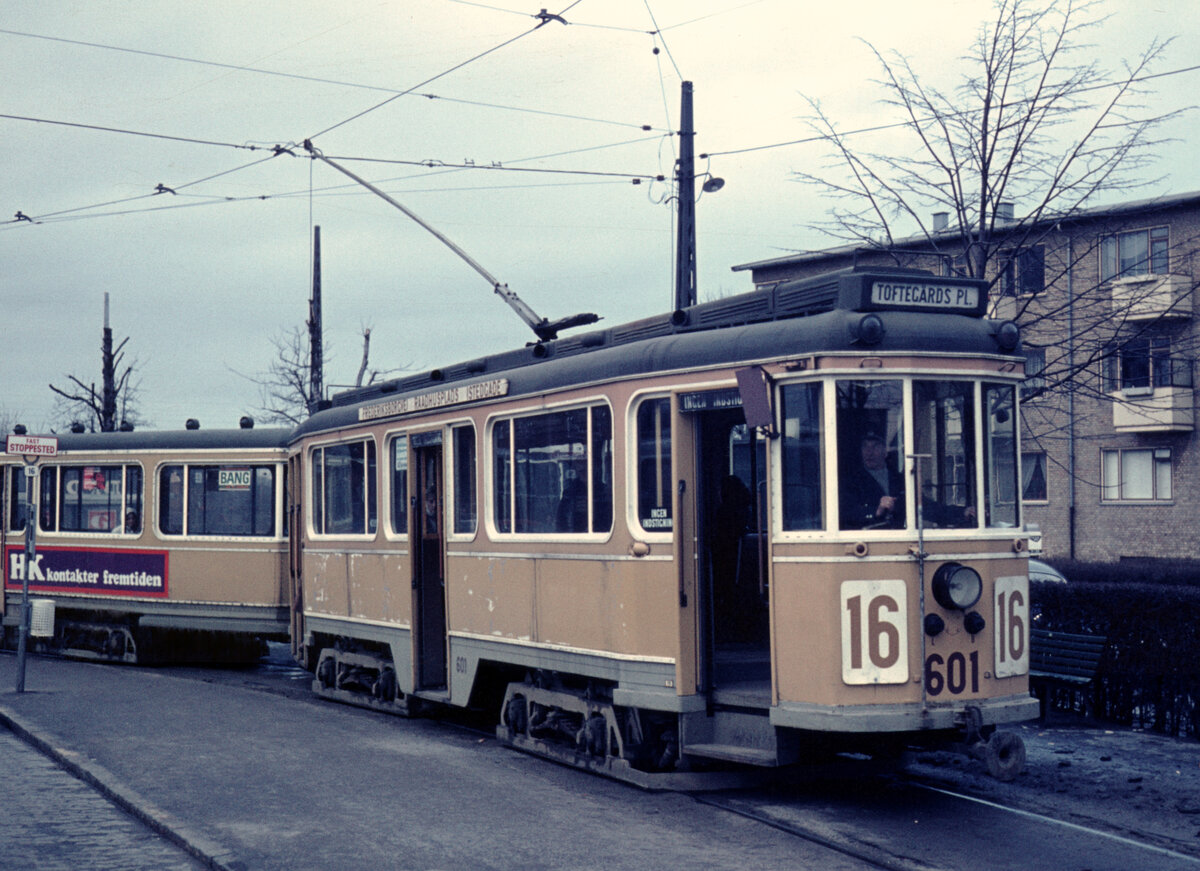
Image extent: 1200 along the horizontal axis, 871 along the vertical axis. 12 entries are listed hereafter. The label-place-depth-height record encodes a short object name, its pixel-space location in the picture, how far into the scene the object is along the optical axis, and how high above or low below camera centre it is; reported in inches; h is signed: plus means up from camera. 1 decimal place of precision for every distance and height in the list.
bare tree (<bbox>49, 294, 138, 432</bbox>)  1330.0 +127.8
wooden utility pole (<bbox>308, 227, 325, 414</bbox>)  1006.1 +130.2
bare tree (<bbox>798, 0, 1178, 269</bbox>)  510.0 +119.2
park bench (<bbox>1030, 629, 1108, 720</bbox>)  449.4 -48.6
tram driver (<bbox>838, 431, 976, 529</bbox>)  316.5 +2.6
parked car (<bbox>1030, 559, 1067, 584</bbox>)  836.6 -40.0
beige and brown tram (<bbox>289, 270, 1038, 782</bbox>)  313.7 -5.7
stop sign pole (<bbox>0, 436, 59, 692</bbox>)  557.9 +25.6
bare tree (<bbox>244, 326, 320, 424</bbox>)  1471.5 +119.0
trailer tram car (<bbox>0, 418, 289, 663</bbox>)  685.3 -12.9
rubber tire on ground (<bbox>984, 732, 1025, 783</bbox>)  305.4 -51.6
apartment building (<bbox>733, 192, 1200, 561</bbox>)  1310.3 +32.9
